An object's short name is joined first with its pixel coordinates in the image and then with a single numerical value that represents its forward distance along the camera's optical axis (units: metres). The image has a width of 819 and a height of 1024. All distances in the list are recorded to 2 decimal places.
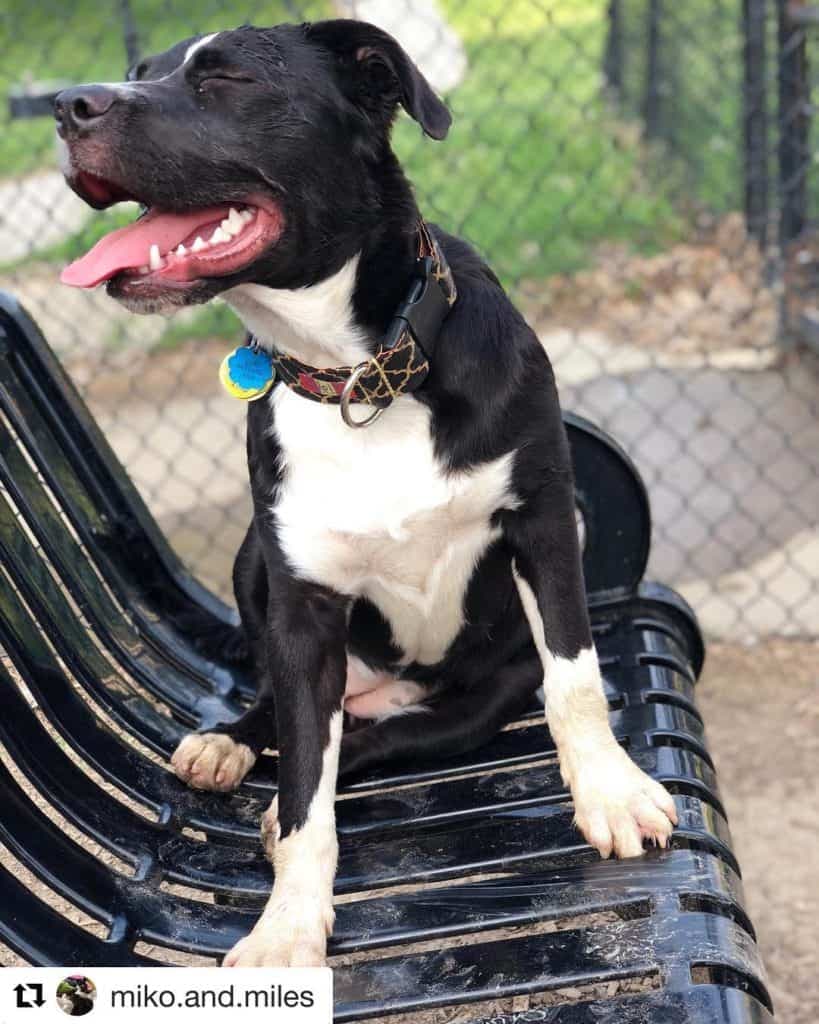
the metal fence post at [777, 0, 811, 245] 4.33
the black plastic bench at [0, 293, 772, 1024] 1.65
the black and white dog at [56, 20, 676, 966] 1.83
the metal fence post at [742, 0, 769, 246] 4.81
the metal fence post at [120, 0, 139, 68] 3.89
